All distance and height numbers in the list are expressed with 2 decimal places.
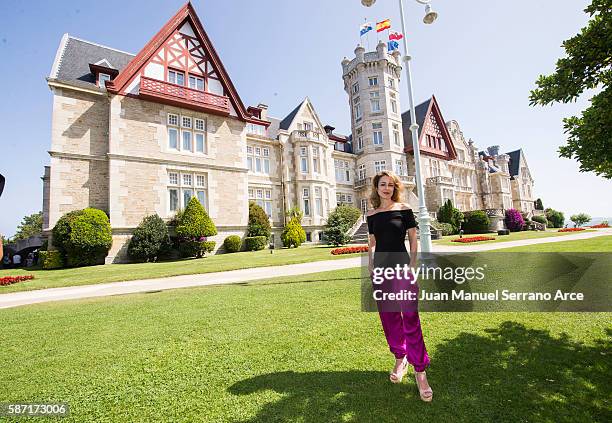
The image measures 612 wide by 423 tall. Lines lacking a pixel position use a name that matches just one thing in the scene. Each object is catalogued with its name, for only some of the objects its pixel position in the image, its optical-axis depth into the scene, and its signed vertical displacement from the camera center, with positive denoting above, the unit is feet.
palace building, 56.08 +25.43
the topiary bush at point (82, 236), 48.65 +2.34
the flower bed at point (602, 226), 95.89 -2.86
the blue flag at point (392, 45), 49.77 +33.68
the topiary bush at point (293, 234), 76.62 +0.60
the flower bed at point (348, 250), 49.92 -3.18
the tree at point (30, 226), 170.50 +16.95
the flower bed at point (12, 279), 32.34 -3.19
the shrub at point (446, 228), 94.30 -0.33
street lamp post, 27.12 +9.58
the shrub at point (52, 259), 49.53 -1.49
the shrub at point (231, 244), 65.67 -0.89
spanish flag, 68.70 +51.45
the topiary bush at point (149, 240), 53.88 +0.92
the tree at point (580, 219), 150.30 +0.10
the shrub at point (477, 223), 104.27 +1.03
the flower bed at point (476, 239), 63.49 -3.25
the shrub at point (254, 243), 68.39 -1.00
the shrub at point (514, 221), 113.19 +0.90
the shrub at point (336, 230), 66.85 +0.86
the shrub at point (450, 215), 101.72 +4.27
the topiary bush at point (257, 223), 70.74 +4.03
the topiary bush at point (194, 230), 58.08 +2.52
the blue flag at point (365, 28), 79.82 +58.91
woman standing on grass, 8.58 -0.80
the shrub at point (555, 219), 157.69 +0.96
